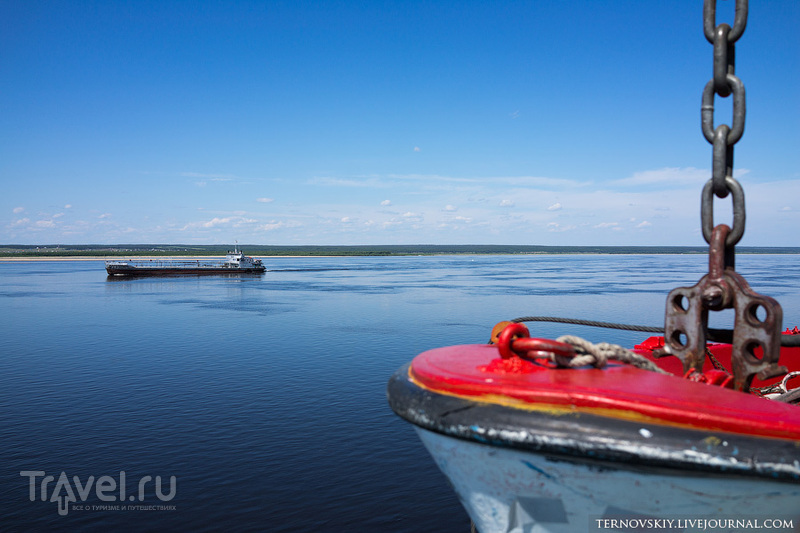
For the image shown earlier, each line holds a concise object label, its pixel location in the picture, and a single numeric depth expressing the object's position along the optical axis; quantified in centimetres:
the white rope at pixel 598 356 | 332
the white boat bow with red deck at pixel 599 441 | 273
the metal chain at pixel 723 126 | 353
